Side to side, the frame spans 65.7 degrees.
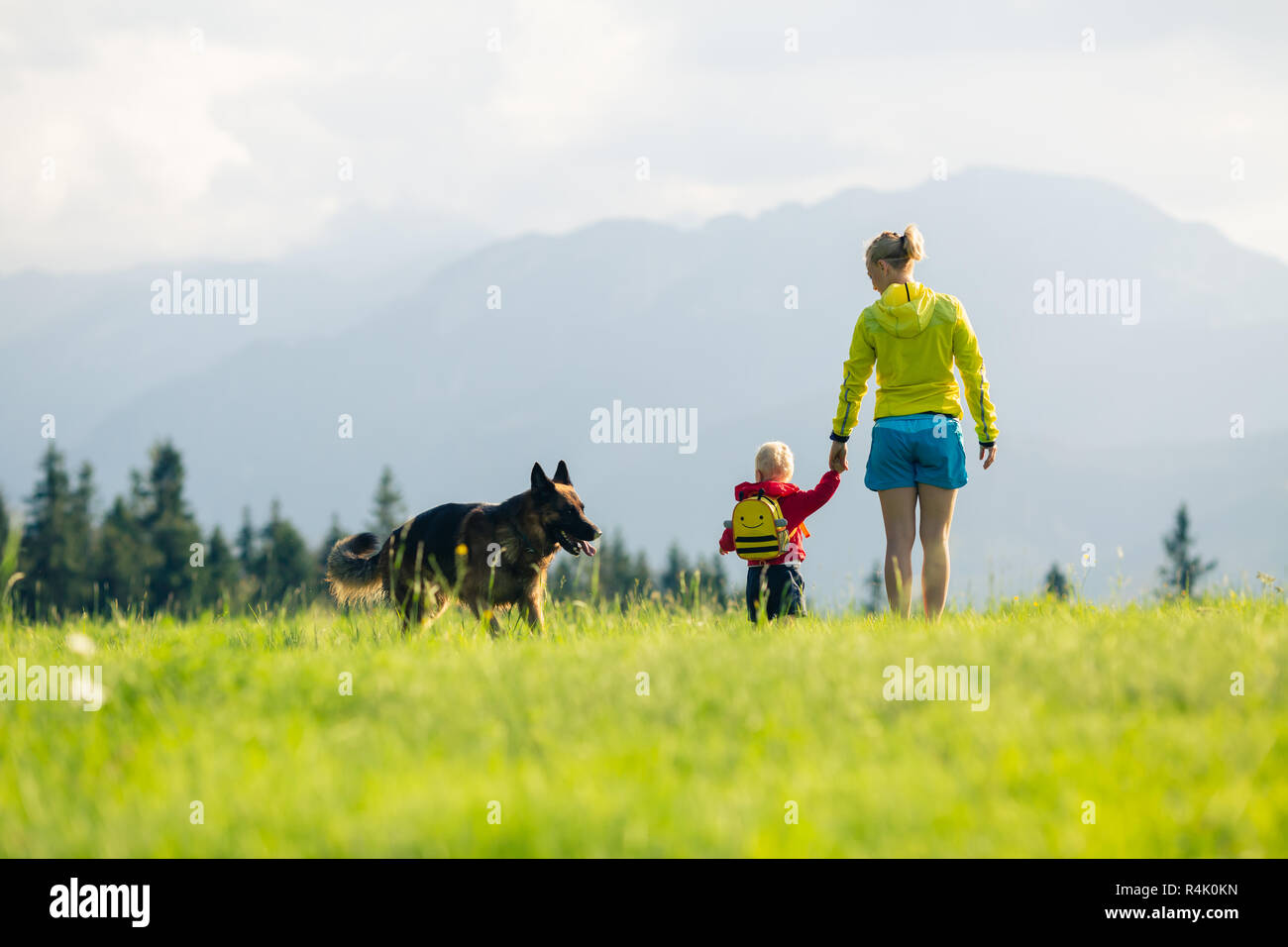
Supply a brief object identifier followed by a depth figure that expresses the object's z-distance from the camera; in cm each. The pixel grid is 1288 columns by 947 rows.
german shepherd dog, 805
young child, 727
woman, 734
